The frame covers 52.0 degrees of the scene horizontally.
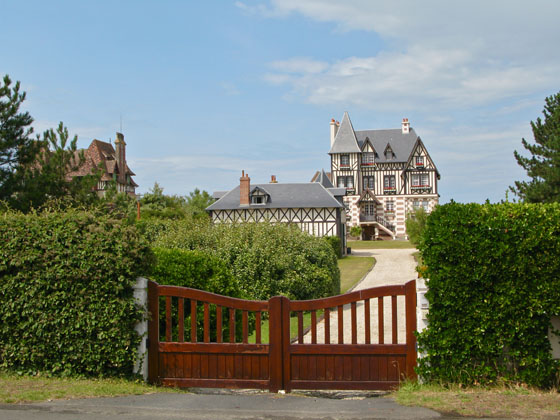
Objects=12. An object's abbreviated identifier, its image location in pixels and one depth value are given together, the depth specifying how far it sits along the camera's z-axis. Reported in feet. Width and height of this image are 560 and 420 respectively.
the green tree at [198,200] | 201.87
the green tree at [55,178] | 58.18
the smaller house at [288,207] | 139.74
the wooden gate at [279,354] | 22.26
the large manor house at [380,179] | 202.28
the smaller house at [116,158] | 195.72
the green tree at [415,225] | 129.10
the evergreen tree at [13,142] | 58.44
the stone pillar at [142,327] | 23.06
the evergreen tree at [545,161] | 89.20
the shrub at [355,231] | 198.80
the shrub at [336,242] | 120.04
